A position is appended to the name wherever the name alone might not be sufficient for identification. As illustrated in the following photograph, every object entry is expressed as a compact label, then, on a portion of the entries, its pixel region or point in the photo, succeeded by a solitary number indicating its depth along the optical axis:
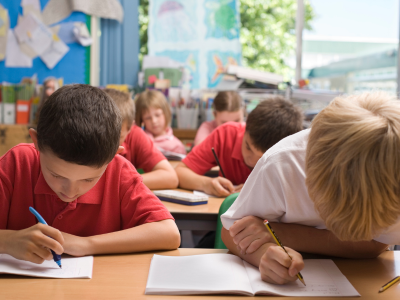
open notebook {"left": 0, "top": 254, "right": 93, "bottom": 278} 0.86
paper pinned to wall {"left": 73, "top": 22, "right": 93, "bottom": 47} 4.07
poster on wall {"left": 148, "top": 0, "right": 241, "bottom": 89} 4.30
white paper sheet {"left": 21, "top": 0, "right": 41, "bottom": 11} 4.06
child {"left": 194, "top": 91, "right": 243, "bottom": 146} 3.09
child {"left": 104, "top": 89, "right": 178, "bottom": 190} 1.95
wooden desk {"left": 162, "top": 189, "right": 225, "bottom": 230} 1.52
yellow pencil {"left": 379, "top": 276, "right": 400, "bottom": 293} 0.85
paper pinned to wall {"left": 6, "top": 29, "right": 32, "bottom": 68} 4.07
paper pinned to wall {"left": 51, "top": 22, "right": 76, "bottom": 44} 4.12
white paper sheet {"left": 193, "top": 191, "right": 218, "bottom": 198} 1.84
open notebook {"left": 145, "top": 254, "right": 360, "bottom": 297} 0.82
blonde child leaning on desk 0.70
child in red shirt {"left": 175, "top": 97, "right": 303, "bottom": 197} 1.73
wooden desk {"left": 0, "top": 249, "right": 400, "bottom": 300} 0.79
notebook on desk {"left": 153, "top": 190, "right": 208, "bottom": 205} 1.64
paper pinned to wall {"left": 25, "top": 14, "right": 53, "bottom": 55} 4.09
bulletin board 4.09
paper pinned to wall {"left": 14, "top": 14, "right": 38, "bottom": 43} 4.08
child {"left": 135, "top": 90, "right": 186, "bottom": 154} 3.16
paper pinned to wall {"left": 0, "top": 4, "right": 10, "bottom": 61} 4.06
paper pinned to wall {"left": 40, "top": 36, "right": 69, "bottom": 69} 4.11
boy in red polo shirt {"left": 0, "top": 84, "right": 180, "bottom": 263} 0.93
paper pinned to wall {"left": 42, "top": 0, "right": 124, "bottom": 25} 4.06
